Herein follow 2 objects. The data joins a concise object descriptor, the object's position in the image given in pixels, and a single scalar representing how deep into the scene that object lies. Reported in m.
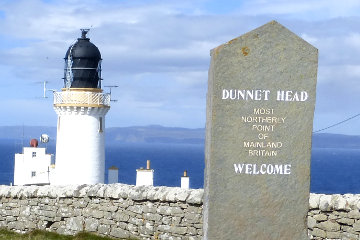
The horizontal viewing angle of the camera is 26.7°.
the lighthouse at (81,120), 30.62
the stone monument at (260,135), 10.68
